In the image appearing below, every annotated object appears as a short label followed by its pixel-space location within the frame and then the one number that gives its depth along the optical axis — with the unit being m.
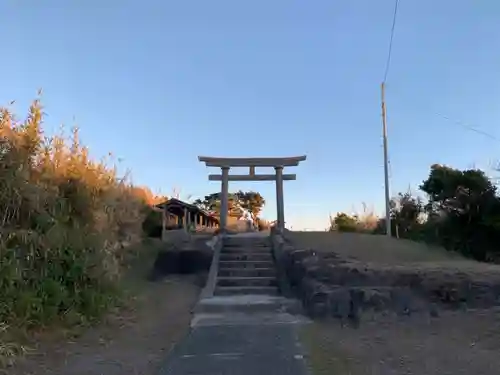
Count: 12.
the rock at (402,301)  6.36
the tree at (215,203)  40.41
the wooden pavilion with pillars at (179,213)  20.25
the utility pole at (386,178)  17.93
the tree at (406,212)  19.03
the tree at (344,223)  21.30
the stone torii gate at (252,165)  15.53
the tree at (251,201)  45.38
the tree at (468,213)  13.76
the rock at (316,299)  6.61
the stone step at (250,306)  7.46
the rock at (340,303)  6.44
